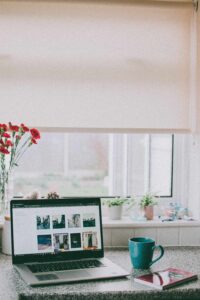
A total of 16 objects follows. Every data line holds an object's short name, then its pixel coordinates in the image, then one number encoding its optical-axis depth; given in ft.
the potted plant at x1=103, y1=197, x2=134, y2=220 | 8.52
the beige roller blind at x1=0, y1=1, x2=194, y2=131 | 8.13
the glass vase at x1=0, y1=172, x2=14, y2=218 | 7.79
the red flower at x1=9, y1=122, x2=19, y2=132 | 7.51
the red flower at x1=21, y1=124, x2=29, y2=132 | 7.53
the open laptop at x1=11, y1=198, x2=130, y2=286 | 6.72
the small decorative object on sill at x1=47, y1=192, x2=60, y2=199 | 7.74
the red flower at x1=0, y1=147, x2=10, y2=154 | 7.33
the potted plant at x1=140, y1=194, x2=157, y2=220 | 8.63
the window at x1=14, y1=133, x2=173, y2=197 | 9.18
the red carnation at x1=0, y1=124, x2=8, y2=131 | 7.50
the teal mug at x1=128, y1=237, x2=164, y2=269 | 6.84
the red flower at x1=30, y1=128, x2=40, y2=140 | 7.53
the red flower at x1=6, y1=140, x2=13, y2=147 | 7.39
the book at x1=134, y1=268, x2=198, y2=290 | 6.10
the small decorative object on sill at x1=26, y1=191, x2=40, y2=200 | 7.78
